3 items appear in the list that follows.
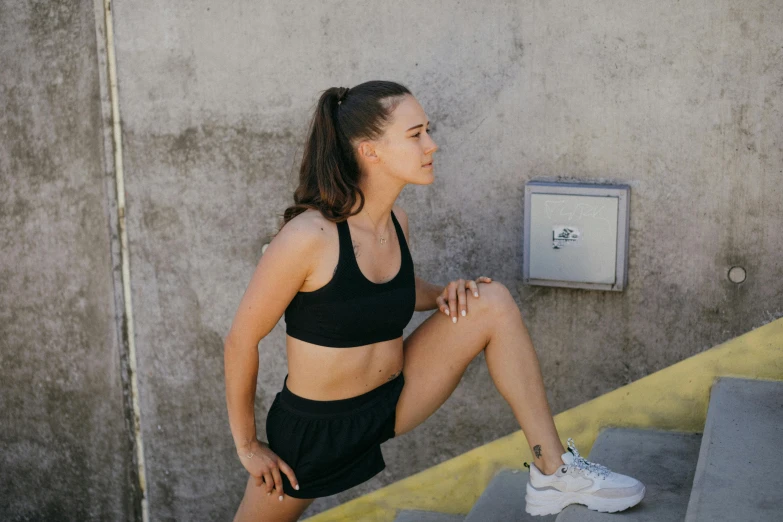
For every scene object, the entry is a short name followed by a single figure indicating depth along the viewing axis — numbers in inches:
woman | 103.0
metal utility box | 123.5
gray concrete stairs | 93.7
